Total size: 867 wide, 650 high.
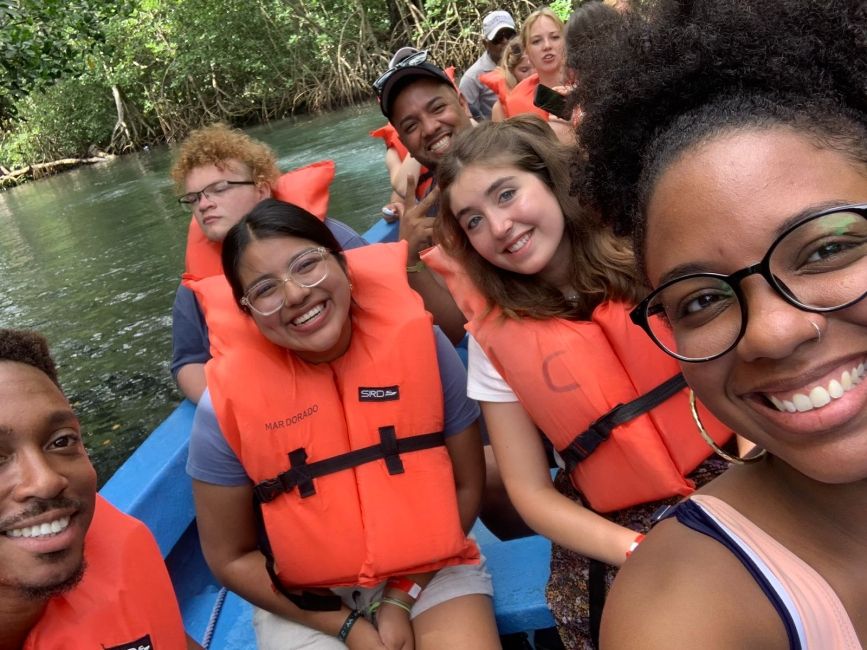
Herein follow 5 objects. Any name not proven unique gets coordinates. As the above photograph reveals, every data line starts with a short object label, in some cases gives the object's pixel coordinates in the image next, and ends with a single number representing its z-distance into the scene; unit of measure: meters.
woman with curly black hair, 0.82
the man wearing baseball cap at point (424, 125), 3.01
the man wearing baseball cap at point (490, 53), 5.79
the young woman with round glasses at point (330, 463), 1.85
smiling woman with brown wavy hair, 1.67
